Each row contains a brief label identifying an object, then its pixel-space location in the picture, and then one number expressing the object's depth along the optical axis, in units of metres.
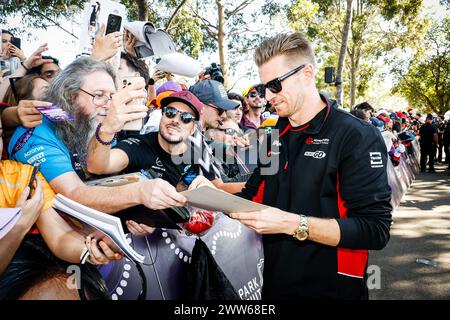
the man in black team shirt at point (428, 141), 15.63
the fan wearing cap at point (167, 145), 2.90
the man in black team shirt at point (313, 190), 1.88
